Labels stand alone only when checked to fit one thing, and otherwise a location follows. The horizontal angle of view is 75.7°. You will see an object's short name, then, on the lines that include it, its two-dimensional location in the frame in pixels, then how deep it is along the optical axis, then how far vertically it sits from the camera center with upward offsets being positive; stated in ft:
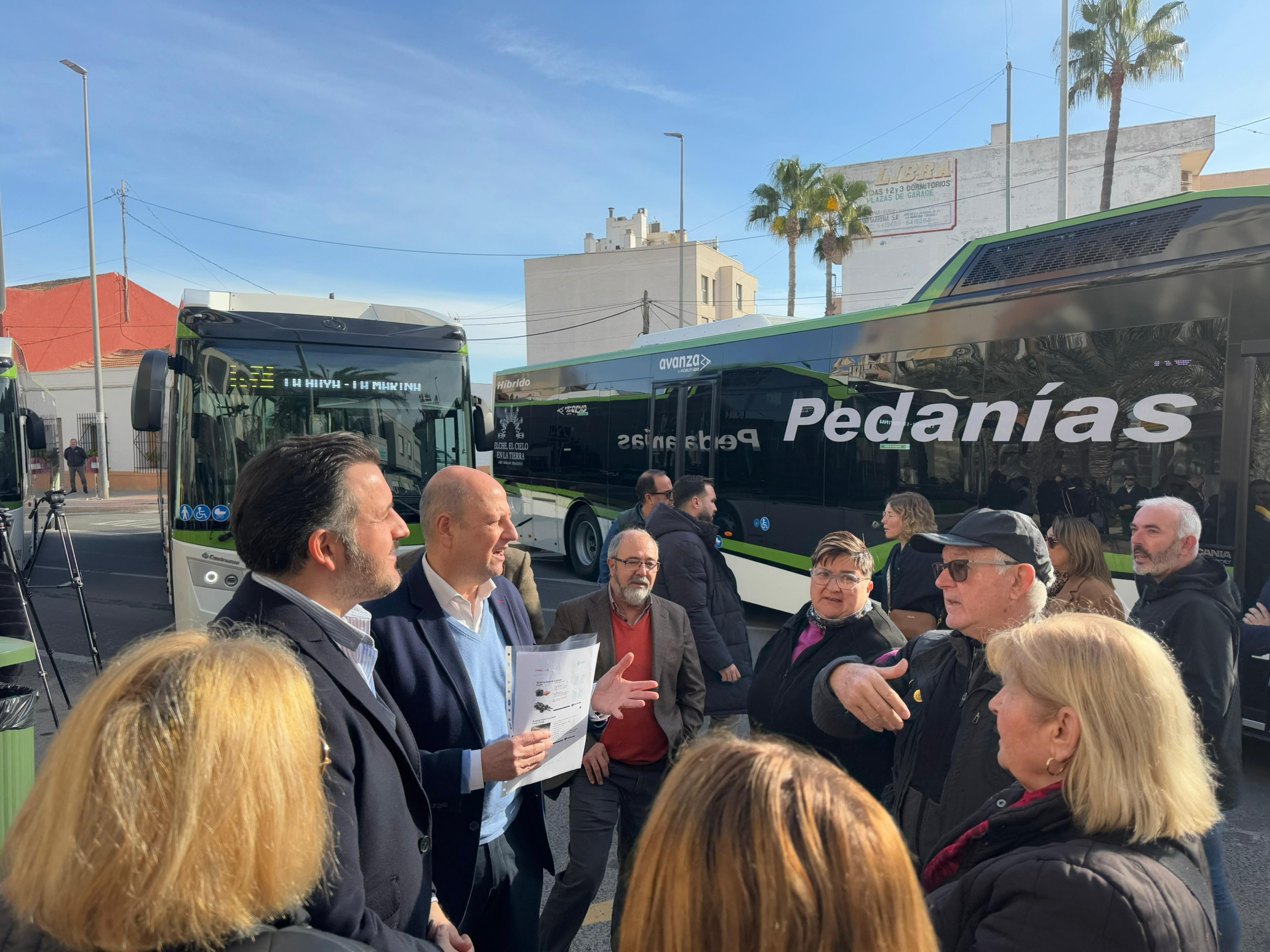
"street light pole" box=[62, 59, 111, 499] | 83.97 +7.02
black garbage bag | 10.40 -3.58
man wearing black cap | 7.69 -2.46
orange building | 106.63 +12.41
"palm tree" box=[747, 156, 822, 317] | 99.81 +28.28
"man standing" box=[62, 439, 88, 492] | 94.58 -3.42
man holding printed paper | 7.66 -2.78
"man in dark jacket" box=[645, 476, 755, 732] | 14.24 -3.17
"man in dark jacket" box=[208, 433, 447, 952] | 5.29 -1.58
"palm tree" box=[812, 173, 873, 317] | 98.17 +25.58
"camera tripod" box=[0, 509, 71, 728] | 19.17 -3.43
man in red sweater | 10.39 -4.11
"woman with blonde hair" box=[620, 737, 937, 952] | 3.29 -1.81
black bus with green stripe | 17.34 +1.00
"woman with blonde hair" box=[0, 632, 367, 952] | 3.59 -1.80
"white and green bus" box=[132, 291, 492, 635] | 20.97 +0.88
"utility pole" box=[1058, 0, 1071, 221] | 61.46 +23.05
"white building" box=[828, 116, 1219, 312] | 112.68 +35.75
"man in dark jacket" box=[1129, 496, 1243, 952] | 9.66 -2.59
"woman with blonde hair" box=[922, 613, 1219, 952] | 4.45 -2.40
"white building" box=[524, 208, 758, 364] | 160.86 +27.80
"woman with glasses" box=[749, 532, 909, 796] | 9.39 -2.71
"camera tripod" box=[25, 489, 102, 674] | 21.39 -3.20
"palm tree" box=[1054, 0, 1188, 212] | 77.92 +36.88
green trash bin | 10.41 -4.09
